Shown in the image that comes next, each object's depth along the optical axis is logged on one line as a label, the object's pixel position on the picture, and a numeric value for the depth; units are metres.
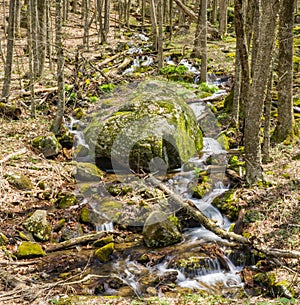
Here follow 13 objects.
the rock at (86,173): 9.27
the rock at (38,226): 6.89
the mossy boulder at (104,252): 6.46
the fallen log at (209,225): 6.15
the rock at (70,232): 7.04
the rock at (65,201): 7.96
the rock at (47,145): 9.90
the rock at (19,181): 8.16
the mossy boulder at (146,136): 9.68
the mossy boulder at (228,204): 7.49
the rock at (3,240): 6.36
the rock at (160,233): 6.85
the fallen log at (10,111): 11.90
